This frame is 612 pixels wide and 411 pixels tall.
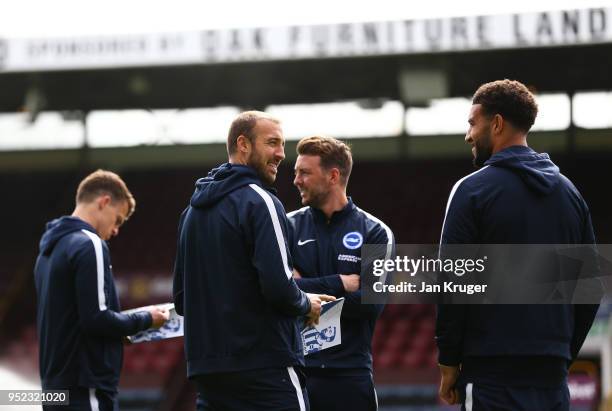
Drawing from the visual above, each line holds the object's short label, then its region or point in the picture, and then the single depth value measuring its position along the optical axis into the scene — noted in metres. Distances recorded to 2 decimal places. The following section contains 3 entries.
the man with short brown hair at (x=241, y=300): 7.54
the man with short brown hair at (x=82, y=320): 9.71
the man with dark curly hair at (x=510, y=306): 7.21
